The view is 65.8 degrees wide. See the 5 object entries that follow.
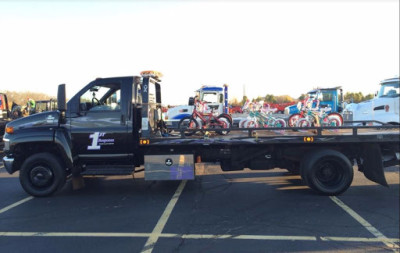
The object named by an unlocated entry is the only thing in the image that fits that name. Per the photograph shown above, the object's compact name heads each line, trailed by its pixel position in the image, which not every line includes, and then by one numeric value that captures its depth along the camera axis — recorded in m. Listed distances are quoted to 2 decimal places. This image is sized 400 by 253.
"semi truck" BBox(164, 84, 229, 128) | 15.12
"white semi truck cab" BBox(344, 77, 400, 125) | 8.74
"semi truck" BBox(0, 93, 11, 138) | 12.85
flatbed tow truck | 6.00
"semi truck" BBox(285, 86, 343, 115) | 18.91
